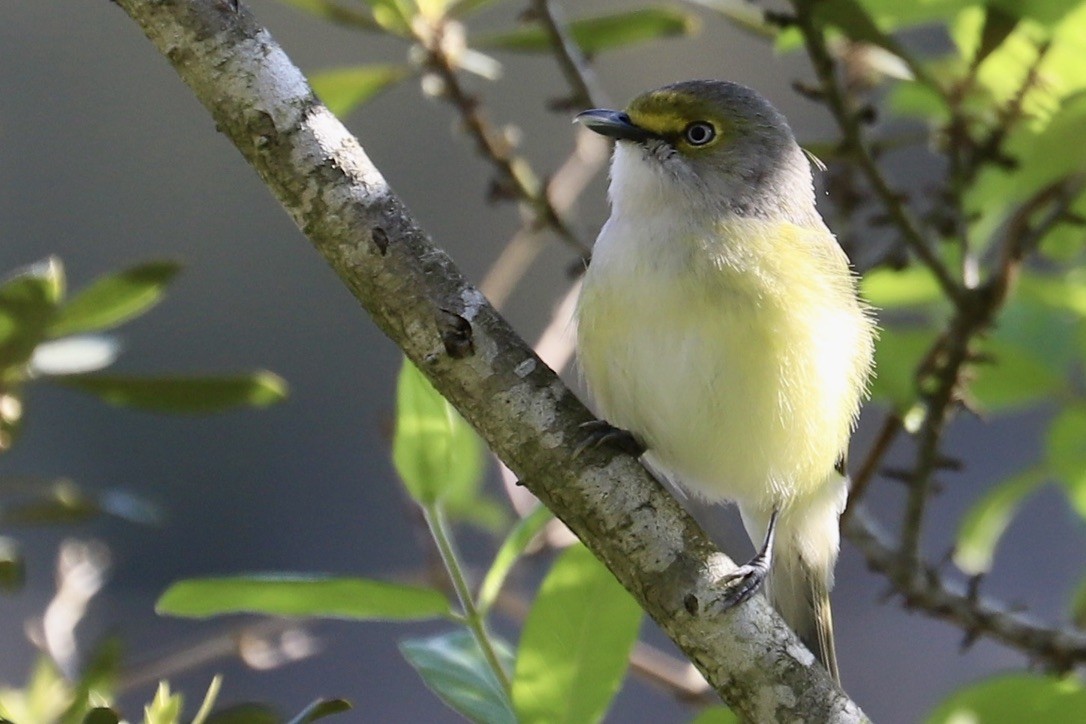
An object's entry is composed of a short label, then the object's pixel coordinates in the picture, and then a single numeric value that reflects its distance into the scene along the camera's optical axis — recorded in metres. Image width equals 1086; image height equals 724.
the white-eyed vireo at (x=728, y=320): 3.03
